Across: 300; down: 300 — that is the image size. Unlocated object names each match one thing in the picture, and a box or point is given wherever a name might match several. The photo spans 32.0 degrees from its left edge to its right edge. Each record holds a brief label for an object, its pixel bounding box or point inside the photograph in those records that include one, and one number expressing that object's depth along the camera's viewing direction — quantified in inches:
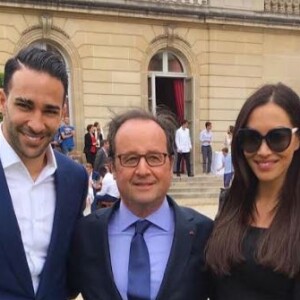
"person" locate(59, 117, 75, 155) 496.4
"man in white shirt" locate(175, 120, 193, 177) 582.9
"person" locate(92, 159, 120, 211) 303.2
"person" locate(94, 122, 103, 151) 544.3
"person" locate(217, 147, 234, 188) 450.5
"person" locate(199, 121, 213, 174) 628.7
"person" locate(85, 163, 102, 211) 341.9
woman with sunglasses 83.7
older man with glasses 87.0
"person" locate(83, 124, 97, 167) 541.3
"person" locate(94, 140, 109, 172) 370.3
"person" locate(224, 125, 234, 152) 636.1
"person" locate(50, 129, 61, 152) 482.3
